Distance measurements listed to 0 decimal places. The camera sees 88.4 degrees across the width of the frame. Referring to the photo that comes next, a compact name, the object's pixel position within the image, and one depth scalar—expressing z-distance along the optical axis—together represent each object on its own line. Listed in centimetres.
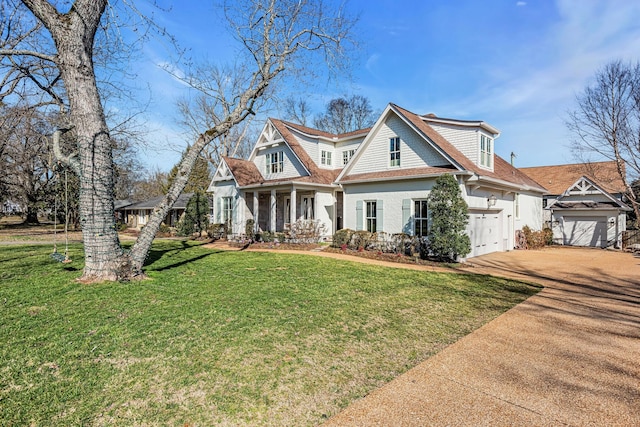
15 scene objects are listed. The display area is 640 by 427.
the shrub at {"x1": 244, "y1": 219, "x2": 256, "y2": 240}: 1944
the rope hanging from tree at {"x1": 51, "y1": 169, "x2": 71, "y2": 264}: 810
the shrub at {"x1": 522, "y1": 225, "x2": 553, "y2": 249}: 1792
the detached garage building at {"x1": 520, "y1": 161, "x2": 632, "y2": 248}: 1883
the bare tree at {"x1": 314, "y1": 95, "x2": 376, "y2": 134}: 3984
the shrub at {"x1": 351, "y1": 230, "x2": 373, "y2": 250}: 1487
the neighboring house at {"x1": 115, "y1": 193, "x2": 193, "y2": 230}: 3233
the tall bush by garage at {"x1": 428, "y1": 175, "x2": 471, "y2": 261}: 1221
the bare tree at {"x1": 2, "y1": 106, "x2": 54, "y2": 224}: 2487
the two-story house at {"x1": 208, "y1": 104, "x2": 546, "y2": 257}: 1412
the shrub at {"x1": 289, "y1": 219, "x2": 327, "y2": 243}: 1698
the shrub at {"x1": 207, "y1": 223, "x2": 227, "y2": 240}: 2077
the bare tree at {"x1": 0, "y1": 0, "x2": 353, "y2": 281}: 686
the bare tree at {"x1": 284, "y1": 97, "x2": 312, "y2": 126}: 3875
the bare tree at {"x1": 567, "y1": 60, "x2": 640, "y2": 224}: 1838
